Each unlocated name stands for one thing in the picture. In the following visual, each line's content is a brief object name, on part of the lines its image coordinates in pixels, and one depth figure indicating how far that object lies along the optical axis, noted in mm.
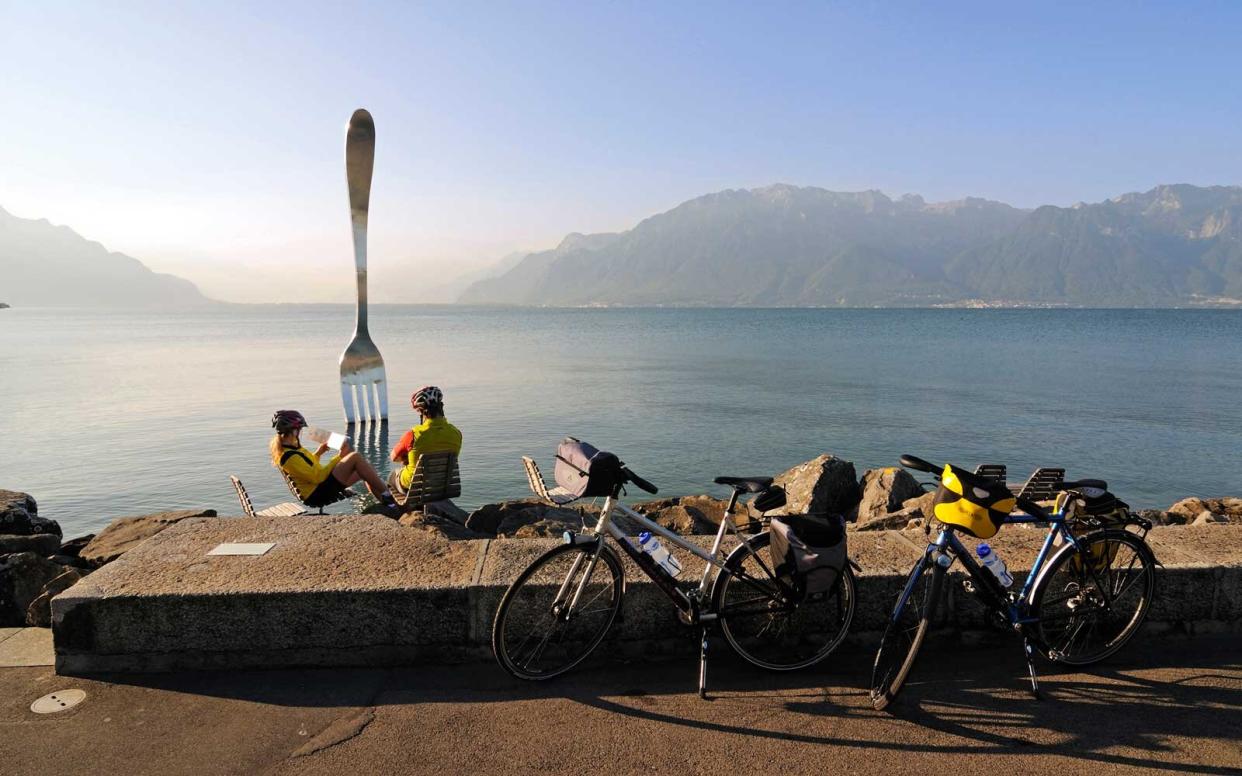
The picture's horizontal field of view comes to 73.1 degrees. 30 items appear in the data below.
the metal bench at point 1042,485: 4875
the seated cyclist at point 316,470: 8656
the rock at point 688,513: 11250
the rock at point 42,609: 5102
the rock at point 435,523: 8157
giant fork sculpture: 18500
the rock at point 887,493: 12336
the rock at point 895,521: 10594
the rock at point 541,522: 8469
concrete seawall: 4363
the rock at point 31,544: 7859
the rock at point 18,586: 5664
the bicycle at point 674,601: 4426
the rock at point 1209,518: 9212
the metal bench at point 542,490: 4430
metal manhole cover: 4031
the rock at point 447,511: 9539
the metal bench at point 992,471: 4822
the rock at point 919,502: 11086
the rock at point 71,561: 7727
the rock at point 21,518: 9453
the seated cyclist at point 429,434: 8930
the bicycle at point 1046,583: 4195
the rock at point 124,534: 8907
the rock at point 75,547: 9536
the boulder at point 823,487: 12539
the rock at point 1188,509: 10641
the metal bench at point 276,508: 9862
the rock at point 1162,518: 10414
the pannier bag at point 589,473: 4270
